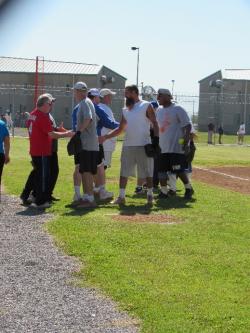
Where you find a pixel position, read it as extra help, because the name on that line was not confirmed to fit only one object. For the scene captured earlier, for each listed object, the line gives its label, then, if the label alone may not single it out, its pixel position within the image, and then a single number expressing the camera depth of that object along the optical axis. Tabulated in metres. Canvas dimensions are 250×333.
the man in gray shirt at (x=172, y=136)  10.91
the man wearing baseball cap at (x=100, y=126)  10.62
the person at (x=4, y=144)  10.54
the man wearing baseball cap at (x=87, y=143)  9.63
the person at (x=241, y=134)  41.72
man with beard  9.97
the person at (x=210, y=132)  41.15
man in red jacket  9.91
